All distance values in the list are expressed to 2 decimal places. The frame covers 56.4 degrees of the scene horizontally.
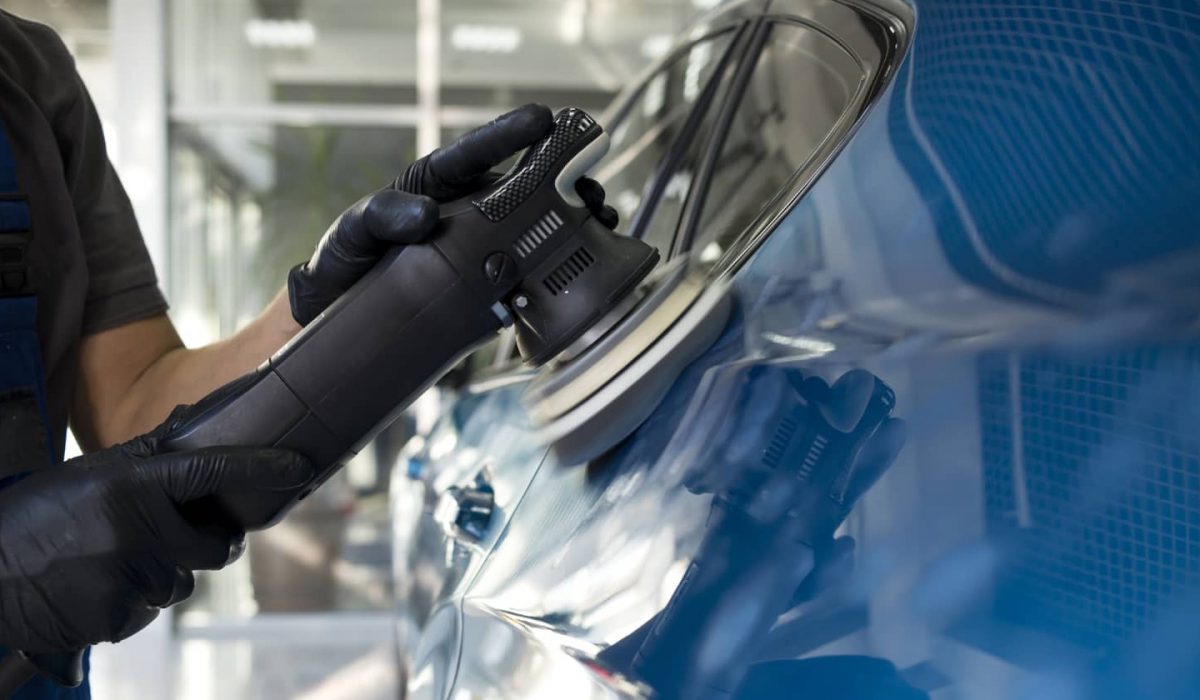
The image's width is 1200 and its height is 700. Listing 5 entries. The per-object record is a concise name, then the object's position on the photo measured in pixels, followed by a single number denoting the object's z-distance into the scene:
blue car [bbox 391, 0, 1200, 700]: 0.46
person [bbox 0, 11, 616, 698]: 0.89
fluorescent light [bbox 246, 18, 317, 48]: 5.93
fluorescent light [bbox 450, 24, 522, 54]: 6.04
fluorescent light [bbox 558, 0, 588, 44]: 6.16
